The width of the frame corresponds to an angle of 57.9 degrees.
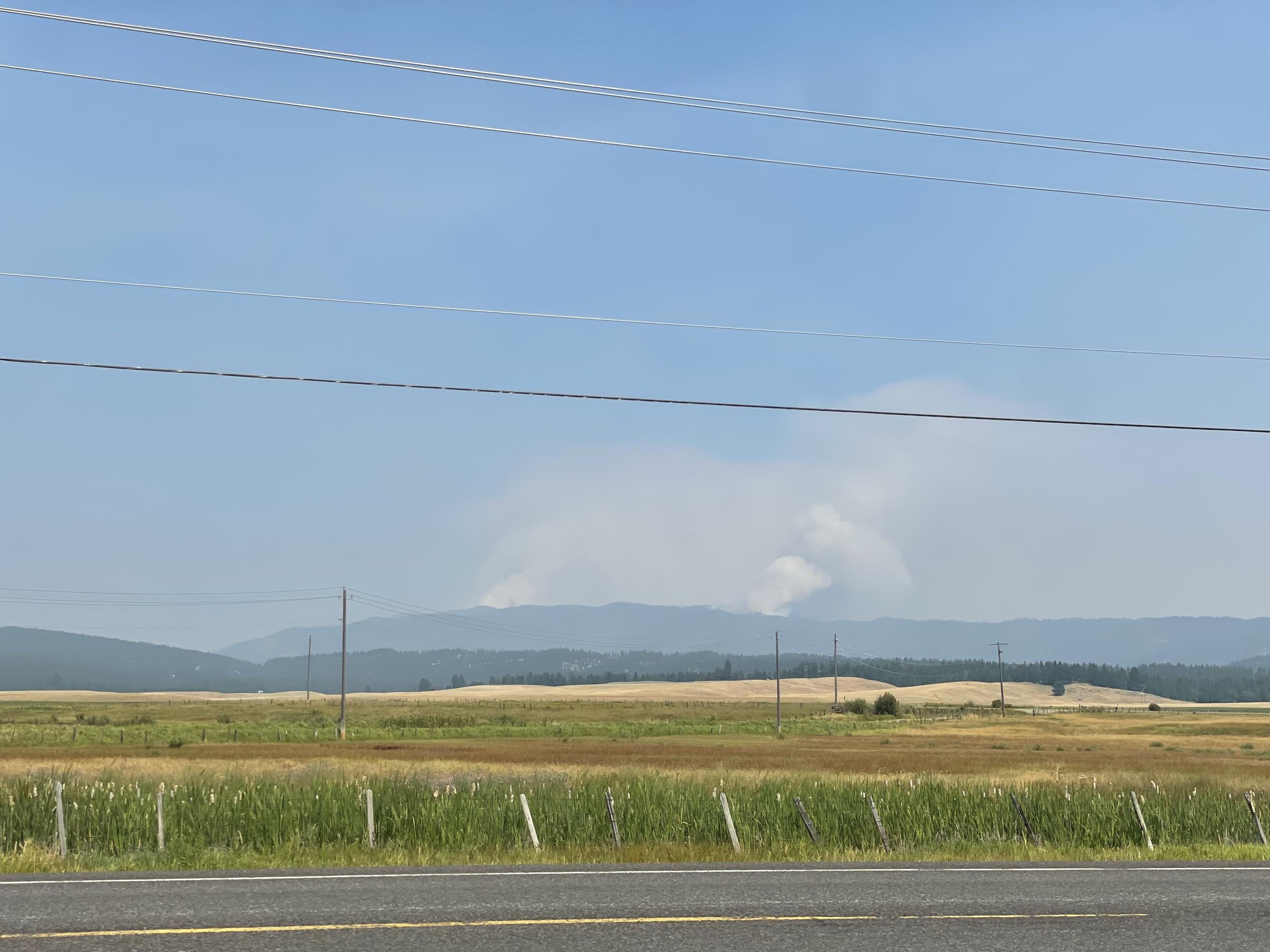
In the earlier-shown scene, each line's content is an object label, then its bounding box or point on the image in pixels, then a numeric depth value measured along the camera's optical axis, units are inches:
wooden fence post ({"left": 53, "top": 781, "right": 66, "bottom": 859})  965.8
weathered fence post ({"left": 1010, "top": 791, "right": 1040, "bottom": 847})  1171.3
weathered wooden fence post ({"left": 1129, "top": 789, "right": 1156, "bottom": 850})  1127.0
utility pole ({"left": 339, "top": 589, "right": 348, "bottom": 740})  3965.1
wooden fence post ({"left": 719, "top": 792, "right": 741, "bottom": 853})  1035.3
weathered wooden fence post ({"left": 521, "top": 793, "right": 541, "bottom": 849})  1016.2
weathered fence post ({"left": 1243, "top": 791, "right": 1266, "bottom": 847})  1154.0
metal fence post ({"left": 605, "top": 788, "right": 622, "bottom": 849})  1043.3
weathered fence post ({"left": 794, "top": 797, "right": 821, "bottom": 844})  1073.5
